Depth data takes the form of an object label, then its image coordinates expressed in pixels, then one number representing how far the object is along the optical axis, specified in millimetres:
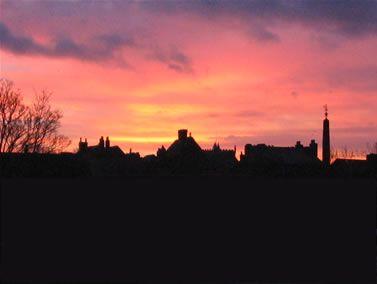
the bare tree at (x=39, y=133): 68000
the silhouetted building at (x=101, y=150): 116250
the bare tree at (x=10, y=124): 66625
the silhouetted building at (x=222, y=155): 114562
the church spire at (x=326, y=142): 122250
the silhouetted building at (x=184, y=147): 103375
